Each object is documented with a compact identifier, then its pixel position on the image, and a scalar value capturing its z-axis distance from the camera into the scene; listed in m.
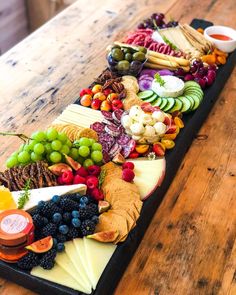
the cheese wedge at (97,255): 1.28
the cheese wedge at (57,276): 1.24
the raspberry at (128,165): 1.61
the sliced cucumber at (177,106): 1.95
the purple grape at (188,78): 2.15
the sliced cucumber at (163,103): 1.95
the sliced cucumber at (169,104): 1.94
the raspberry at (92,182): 1.49
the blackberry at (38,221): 1.33
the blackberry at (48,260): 1.26
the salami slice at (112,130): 1.76
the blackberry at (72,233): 1.33
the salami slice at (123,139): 1.73
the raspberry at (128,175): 1.55
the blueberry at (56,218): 1.32
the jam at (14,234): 1.25
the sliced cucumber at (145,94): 2.01
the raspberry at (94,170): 1.56
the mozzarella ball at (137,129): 1.71
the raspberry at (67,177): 1.50
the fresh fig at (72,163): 1.55
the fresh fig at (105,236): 1.33
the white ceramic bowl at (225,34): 2.45
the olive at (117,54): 2.12
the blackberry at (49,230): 1.31
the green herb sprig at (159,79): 1.99
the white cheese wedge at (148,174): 1.57
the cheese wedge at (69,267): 1.24
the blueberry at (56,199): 1.37
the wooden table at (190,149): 1.45
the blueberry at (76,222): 1.33
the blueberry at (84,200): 1.39
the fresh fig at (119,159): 1.64
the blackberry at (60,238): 1.32
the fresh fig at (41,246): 1.26
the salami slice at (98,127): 1.79
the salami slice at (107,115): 1.83
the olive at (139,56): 2.13
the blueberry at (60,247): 1.30
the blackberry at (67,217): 1.33
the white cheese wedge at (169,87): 1.99
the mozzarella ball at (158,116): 1.76
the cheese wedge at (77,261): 1.25
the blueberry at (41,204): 1.36
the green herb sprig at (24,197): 1.38
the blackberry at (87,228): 1.33
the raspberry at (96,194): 1.48
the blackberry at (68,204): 1.35
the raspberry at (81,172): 1.54
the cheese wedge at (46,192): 1.40
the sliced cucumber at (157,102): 1.96
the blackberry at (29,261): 1.26
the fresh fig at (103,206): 1.43
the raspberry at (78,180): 1.51
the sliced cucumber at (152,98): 1.99
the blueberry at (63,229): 1.32
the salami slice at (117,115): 1.81
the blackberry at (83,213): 1.35
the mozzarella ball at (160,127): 1.73
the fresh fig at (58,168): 1.52
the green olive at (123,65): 2.10
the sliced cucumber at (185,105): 1.96
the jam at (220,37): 2.53
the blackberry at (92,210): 1.36
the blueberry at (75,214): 1.34
